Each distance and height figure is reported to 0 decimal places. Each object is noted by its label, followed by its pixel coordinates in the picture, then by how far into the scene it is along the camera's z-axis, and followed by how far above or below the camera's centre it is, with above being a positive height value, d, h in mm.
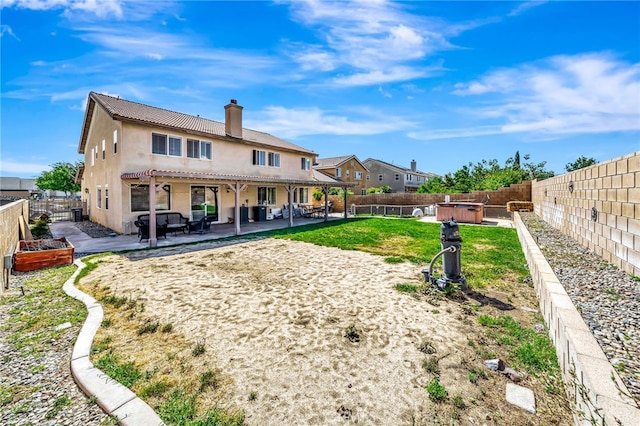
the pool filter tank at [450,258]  5270 -1133
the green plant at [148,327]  3877 -1804
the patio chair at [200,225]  12734 -1216
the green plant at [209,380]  2756 -1815
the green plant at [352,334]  3663 -1802
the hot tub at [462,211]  16797 -755
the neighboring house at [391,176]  45031 +3699
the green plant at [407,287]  5403 -1728
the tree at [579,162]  44234 +5812
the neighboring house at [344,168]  38594 +4419
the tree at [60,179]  43250 +3074
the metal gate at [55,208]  19969 -749
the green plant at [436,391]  2596 -1812
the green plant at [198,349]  3326 -1805
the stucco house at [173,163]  12445 +1948
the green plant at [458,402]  2504 -1827
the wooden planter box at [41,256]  6789 -1439
